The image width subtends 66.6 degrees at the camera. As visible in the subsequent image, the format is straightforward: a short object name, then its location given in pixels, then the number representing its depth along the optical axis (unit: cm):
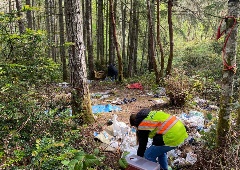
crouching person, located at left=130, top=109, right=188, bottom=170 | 295
